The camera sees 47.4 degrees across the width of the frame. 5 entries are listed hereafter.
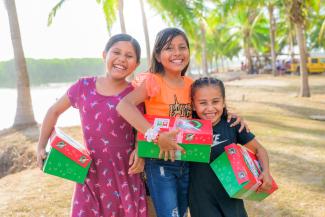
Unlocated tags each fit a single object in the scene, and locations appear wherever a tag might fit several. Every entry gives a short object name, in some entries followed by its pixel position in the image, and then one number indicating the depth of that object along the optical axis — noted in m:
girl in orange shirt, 2.11
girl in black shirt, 2.19
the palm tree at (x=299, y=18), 13.98
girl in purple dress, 2.20
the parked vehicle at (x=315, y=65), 28.95
